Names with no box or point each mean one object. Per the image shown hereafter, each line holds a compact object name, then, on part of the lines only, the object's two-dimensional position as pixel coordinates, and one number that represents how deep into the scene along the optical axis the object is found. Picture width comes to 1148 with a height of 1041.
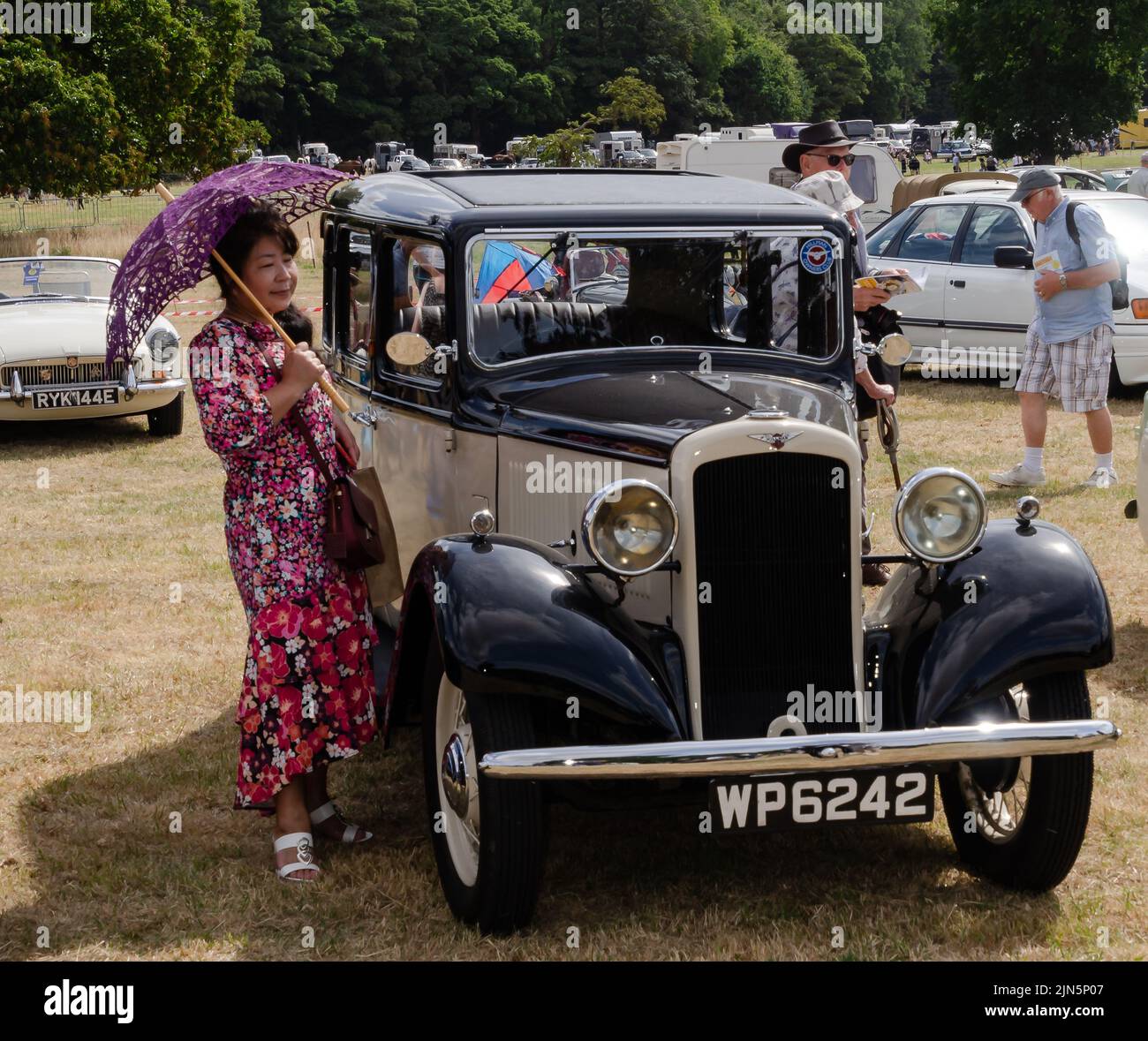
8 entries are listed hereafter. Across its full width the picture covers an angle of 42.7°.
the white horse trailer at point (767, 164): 22.38
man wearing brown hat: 6.70
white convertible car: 11.36
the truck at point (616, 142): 63.84
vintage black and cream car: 3.72
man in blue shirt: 8.91
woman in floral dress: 4.23
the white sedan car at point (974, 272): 12.84
